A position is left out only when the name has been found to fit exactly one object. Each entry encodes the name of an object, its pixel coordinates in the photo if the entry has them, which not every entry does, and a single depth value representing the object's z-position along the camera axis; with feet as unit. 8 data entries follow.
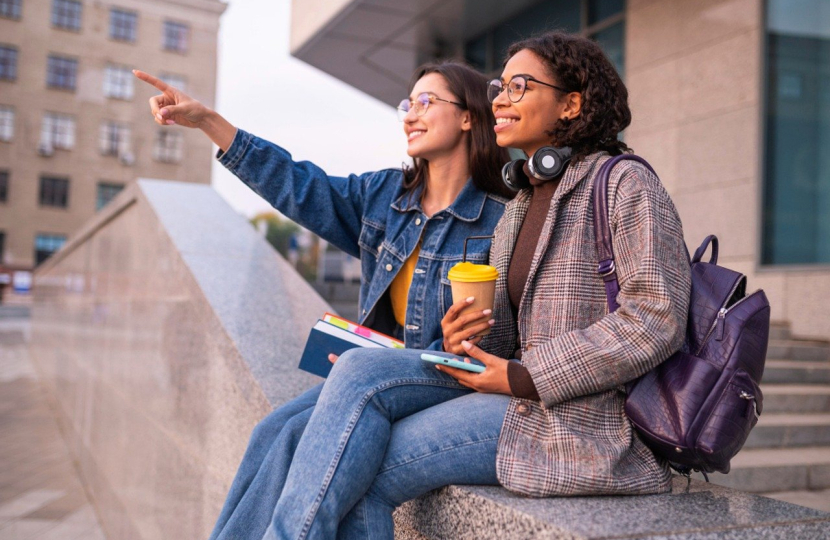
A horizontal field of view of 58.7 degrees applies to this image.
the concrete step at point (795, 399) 14.92
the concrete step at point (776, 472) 11.93
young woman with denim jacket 8.52
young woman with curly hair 5.47
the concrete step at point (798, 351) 17.66
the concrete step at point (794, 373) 16.37
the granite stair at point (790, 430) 12.26
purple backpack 5.14
